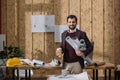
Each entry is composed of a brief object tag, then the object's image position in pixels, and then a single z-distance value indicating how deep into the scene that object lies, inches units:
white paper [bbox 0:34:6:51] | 215.5
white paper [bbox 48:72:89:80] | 119.7
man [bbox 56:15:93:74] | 180.3
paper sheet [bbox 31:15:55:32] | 284.4
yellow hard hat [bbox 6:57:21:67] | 203.5
